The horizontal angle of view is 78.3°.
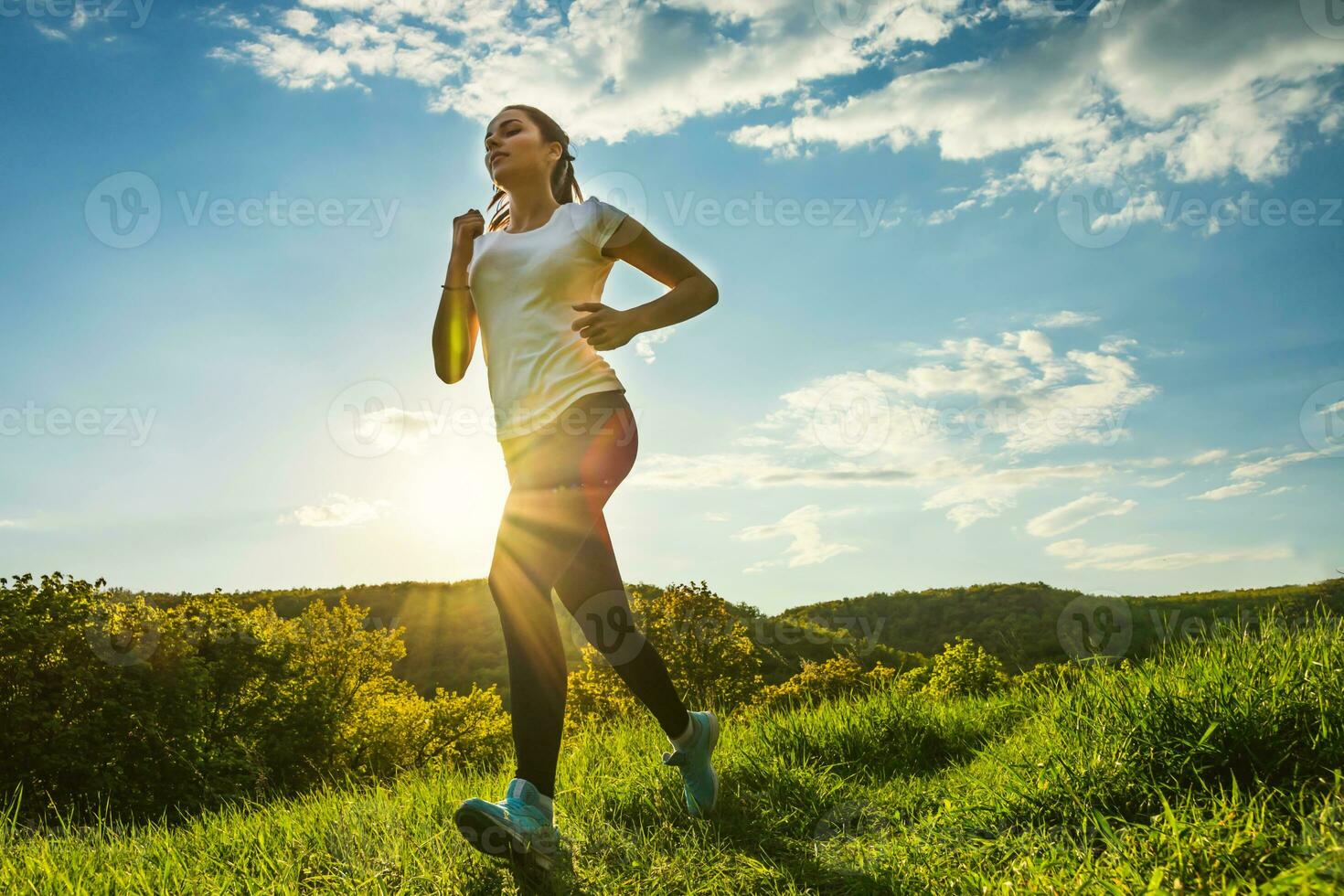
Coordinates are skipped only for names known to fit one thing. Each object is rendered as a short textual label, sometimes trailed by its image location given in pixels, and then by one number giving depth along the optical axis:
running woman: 2.38
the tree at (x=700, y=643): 19.56
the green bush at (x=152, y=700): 19.39
